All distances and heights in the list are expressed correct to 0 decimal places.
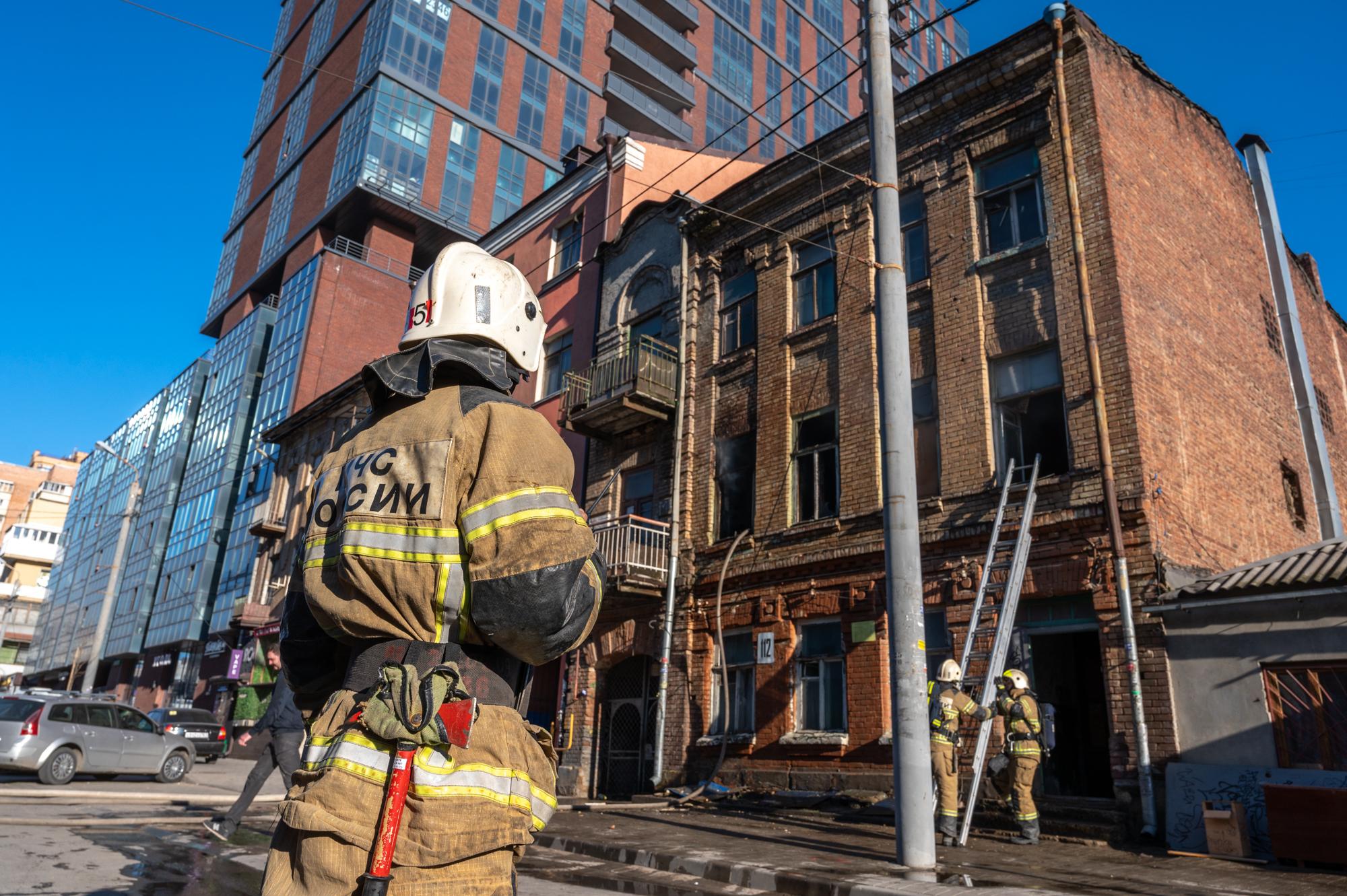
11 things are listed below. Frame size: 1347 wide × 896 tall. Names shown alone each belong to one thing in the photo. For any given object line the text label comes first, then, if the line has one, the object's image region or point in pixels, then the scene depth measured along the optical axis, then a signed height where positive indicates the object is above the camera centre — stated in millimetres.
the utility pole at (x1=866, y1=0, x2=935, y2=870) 7602 +2238
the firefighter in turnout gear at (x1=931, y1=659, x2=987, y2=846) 10000 +111
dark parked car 24906 -7
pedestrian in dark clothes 8453 -88
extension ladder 11180 +2308
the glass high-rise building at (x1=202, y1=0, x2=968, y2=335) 47031 +35159
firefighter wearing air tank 10047 +176
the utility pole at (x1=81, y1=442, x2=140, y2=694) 29094 +3596
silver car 14734 -264
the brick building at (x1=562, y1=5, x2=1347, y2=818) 12359 +5371
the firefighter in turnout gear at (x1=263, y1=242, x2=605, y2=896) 2170 +311
